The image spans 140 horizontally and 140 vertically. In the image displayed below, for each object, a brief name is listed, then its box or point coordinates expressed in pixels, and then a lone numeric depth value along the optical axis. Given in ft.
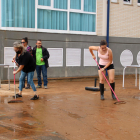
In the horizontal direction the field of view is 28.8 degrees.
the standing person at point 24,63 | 23.73
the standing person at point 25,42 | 30.01
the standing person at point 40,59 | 32.09
